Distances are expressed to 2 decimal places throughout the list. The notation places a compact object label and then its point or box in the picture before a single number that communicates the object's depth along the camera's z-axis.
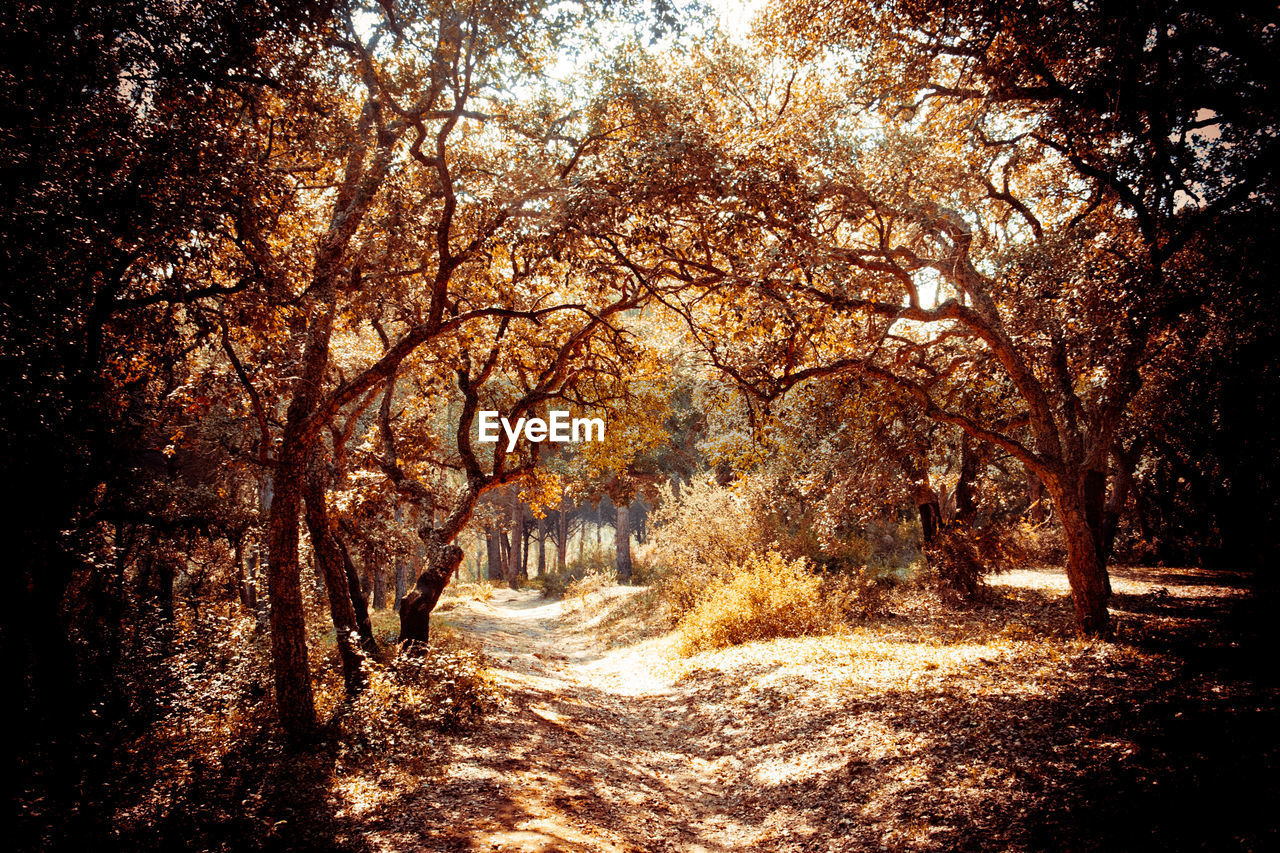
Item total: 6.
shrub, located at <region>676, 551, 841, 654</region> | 12.23
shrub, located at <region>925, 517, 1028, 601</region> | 13.64
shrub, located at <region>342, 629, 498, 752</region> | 6.94
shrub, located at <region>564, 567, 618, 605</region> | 26.64
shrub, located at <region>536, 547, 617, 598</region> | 31.19
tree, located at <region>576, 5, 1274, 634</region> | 6.68
